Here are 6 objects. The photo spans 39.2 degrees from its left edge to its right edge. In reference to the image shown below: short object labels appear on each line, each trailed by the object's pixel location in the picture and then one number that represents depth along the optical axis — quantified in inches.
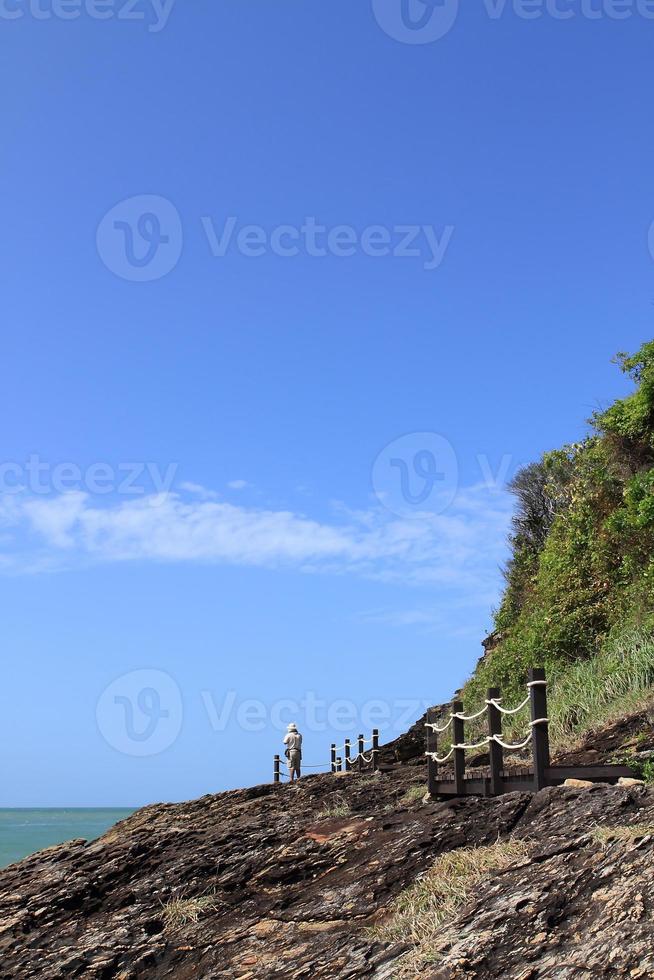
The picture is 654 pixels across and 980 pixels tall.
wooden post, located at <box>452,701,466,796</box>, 513.3
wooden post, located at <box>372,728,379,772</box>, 981.8
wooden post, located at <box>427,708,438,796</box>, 541.6
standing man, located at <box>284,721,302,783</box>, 1115.3
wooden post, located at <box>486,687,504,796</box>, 474.0
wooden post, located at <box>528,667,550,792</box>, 432.1
